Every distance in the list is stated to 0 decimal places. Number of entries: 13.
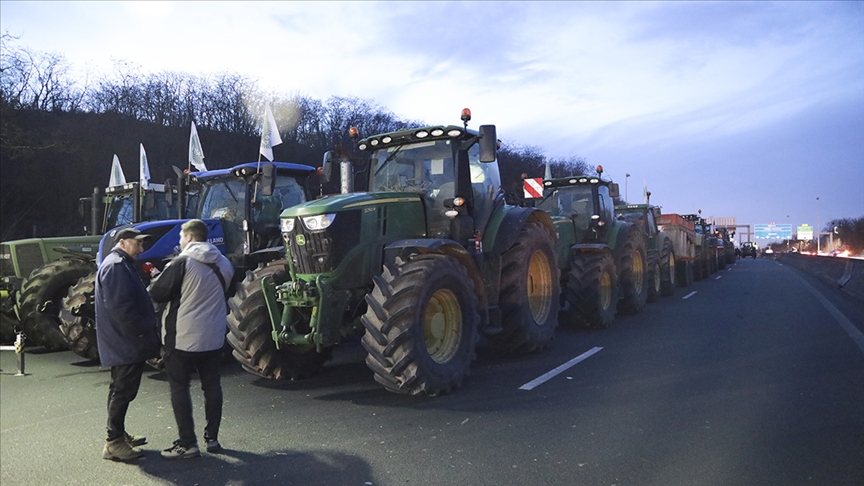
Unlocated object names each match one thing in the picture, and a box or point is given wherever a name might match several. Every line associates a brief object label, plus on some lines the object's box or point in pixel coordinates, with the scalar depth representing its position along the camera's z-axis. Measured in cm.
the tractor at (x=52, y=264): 920
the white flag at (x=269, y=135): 1080
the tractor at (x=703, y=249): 2444
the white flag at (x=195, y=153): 1419
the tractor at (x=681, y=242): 2006
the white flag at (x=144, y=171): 1458
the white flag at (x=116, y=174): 1512
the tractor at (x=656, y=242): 1695
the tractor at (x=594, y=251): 1077
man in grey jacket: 469
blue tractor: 835
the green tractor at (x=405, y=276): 608
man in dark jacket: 463
